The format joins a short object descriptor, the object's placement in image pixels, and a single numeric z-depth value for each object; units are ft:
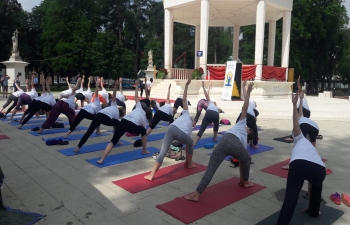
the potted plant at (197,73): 66.64
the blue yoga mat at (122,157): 19.79
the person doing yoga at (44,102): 29.22
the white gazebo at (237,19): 67.46
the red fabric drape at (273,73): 69.31
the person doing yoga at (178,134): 16.19
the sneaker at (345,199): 13.65
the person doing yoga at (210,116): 23.99
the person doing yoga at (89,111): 24.64
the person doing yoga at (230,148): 13.28
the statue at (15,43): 76.64
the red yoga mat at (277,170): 18.08
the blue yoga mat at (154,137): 28.12
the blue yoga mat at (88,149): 22.21
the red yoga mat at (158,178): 15.55
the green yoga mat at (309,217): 11.81
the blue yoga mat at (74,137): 27.05
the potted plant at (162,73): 72.54
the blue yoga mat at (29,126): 32.49
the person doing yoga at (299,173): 10.48
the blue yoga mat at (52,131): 29.60
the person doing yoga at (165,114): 25.46
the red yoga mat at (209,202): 12.37
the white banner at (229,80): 61.87
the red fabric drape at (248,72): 66.85
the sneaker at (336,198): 13.91
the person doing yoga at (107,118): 20.99
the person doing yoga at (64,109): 27.02
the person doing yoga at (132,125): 18.84
